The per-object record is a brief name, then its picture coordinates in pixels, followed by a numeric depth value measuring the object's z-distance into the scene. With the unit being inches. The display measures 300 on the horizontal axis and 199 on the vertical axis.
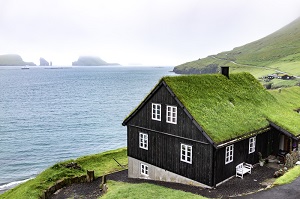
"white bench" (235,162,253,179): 1071.0
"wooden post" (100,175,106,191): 1230.9
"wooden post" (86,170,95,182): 1341.0
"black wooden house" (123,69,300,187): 1016.2
